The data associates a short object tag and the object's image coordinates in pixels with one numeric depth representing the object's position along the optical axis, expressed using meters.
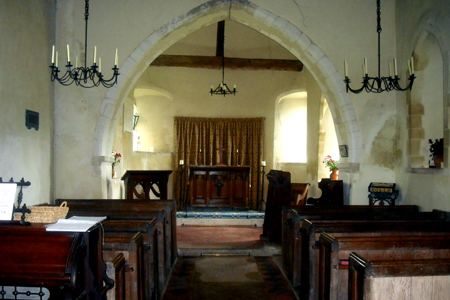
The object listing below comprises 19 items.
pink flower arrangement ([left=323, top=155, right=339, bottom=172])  7.27
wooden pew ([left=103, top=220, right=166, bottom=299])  2.66
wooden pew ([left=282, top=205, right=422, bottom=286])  3.32
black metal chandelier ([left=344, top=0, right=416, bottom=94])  3.67
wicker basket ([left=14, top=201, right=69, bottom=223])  1.98
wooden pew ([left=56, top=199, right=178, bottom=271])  3.52
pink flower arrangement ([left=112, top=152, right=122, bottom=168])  7.30
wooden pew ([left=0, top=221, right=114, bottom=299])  1.72
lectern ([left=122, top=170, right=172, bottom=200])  6.58
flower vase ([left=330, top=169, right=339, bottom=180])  7.20
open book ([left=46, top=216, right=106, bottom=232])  1.76
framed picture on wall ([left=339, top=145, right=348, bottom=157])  4.95
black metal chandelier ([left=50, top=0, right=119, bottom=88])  3.70
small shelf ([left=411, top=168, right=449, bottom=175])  3.55
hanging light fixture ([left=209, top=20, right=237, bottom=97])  8.85
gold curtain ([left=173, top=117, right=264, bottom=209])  9.65
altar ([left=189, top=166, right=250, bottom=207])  8.08
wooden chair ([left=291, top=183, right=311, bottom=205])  7.14
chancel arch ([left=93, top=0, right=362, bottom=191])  4.77
